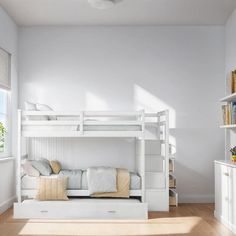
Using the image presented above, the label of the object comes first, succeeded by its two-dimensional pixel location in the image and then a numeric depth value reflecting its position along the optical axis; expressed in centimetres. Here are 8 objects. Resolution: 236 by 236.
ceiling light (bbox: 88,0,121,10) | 280
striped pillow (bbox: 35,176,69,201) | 290
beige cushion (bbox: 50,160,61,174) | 325
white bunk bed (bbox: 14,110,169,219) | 281
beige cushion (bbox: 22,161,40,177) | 301
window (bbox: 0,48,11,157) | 314
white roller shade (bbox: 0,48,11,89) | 311
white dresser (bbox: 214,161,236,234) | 247
